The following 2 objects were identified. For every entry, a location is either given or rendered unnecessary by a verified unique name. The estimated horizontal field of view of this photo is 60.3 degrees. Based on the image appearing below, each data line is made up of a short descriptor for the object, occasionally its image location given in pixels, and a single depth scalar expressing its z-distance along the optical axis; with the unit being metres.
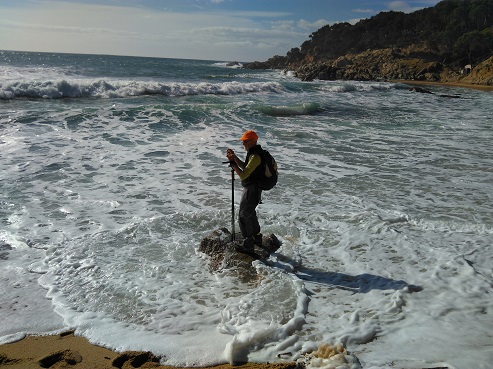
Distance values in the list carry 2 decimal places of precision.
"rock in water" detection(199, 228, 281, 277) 5.61
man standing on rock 5.52
